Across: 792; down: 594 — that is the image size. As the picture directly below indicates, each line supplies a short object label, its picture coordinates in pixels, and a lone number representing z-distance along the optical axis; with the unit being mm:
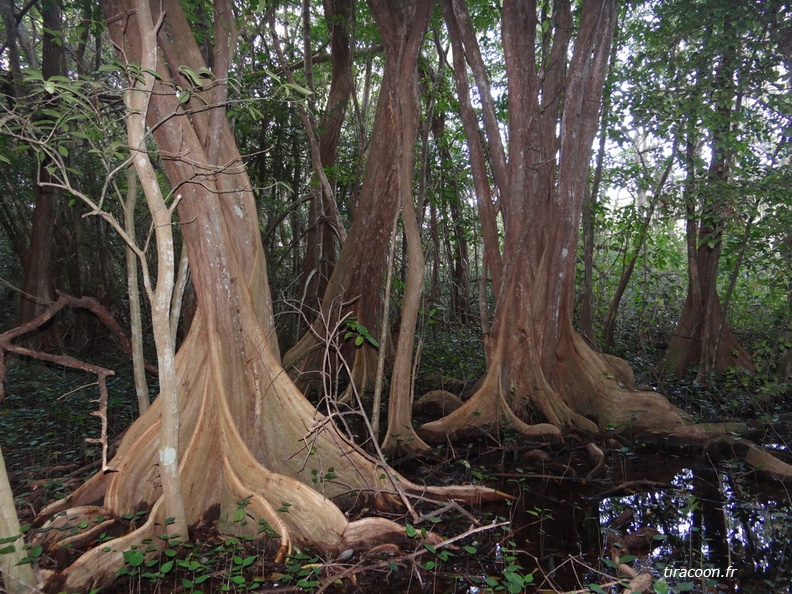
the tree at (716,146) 5496
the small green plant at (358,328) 3911
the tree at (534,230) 5762
